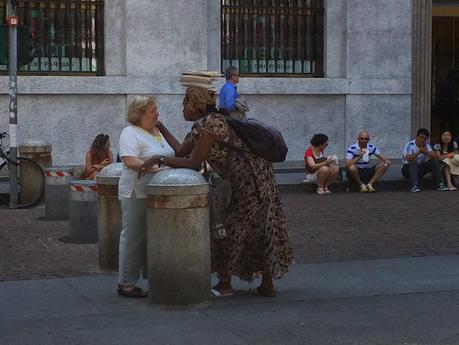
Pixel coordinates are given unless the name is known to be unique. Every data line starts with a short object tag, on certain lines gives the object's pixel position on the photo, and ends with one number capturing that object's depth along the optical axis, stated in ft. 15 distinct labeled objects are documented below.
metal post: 43.86
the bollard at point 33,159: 44.73
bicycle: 44.68
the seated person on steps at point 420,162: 52.29
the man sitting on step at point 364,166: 51.37
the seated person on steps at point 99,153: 42.88
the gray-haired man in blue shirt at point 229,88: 51.31
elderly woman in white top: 24.03
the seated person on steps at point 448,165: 52.65
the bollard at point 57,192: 39.52
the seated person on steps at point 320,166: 49.96
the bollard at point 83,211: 33.17
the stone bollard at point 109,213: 27.61
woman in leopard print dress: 23.47
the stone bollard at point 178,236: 22.63
